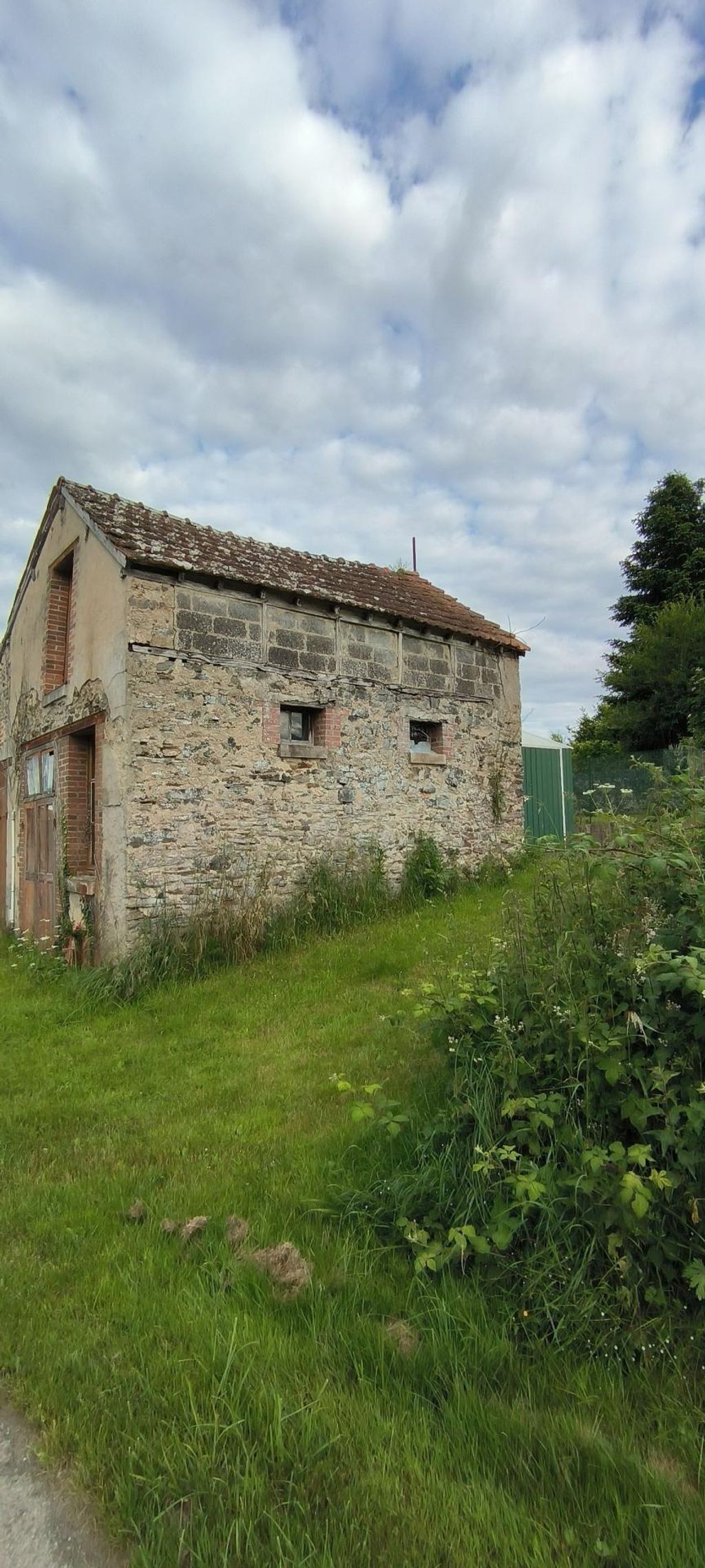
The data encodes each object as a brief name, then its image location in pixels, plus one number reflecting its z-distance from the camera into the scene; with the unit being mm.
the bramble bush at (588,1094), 2406
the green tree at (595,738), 21589
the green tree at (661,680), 18078
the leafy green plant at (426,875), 10016
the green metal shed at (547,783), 14000
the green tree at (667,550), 23438
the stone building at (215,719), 7965
